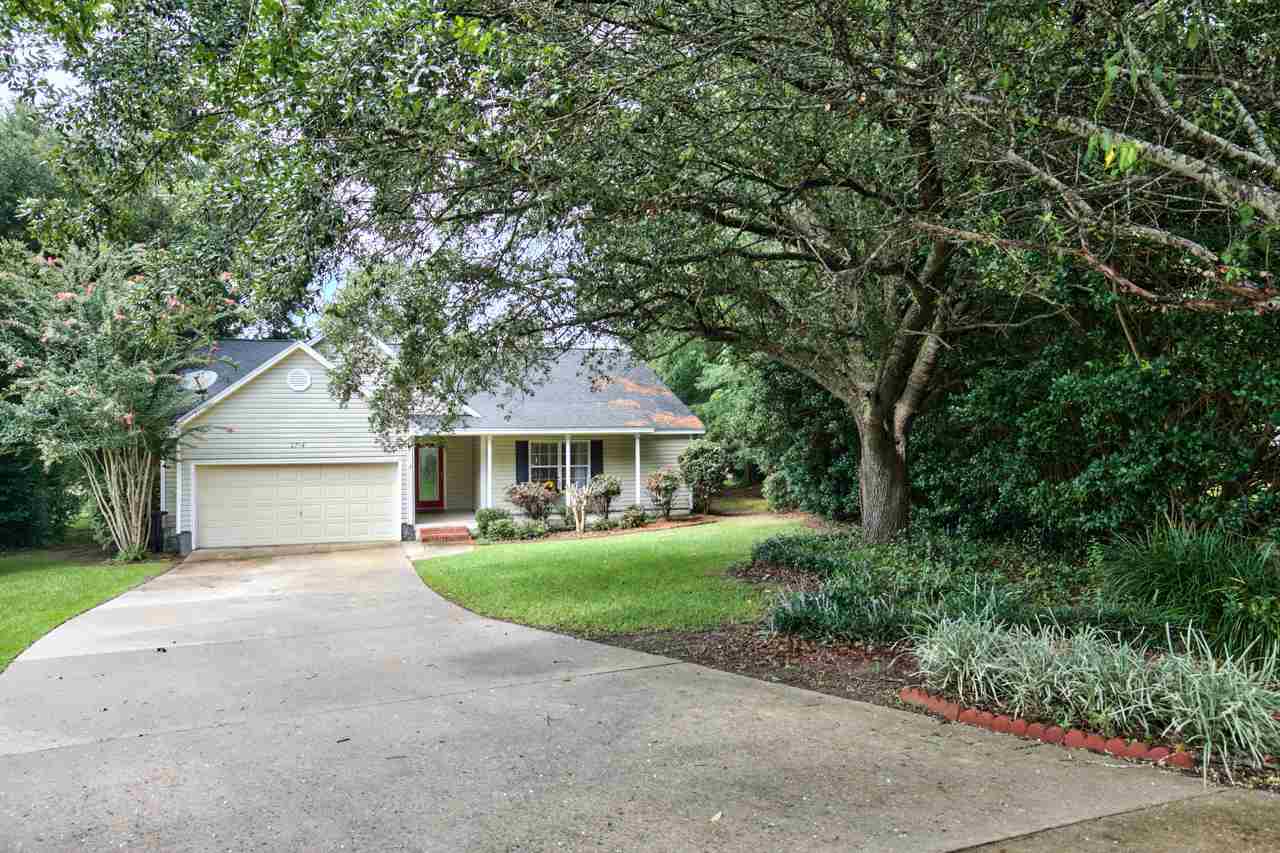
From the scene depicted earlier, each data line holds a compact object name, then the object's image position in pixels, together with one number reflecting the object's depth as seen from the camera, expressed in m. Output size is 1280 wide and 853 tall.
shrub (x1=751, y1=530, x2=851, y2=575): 10.02
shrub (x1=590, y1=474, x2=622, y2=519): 19.78
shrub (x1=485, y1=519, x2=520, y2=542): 17.77
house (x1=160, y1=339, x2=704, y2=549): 16.77
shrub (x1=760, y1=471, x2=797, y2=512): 19.41
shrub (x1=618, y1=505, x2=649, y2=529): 19.55
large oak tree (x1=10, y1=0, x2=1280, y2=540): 4.78
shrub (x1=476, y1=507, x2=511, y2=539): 17.89
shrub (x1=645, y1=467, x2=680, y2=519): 20.62
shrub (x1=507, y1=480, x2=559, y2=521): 19.05
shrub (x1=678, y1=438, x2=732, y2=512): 21.19
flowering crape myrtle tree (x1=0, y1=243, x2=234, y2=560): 13.93
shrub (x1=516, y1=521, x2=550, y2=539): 18.05
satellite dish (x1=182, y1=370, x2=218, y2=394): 16.14
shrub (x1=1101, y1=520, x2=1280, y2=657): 5.85
